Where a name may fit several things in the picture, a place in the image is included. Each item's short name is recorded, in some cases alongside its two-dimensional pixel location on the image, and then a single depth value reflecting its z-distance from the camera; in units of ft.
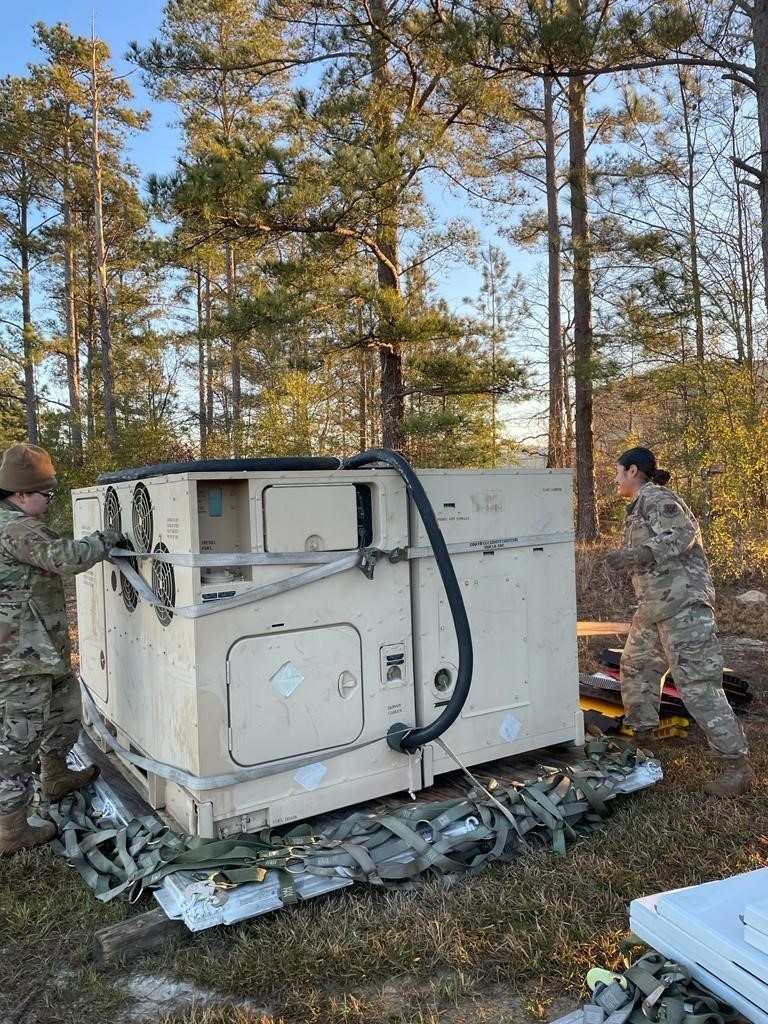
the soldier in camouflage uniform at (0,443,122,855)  10.53
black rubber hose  9.61
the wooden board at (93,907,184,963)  7.70
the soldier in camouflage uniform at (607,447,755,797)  11.68
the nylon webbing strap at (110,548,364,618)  8.79
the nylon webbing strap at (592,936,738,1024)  5.99
